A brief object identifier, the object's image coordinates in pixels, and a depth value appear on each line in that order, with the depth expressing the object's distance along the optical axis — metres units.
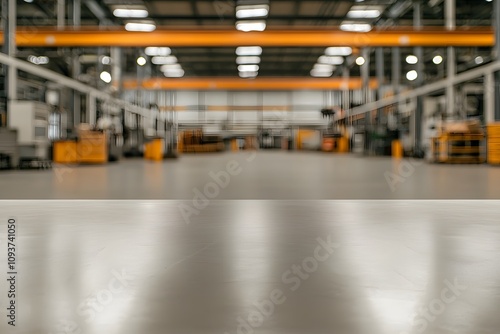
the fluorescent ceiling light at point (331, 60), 24.59
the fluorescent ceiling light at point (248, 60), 24.25
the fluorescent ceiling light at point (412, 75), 15.38
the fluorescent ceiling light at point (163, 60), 24.38
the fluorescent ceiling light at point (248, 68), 26.84
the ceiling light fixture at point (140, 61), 16.23
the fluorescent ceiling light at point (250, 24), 17.55
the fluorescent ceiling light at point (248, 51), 22.30
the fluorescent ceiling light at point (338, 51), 22.49
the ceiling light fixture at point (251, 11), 15.95
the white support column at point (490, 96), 10.30
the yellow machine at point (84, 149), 10.72
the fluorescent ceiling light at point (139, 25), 18.41
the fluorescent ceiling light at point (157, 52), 22.46
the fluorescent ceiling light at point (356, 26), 18.58
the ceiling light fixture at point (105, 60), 14.83
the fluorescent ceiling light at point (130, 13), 16.80
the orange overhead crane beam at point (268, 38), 11.30
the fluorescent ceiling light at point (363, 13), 17.03
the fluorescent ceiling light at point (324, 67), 26.86
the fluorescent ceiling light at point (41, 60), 17.55
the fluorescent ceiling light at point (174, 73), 27.97
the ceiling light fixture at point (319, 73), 28.86
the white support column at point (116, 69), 17.51
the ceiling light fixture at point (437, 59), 15.56
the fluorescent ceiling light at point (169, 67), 26.52
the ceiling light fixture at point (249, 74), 28.89
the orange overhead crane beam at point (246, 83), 22.36
